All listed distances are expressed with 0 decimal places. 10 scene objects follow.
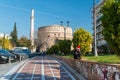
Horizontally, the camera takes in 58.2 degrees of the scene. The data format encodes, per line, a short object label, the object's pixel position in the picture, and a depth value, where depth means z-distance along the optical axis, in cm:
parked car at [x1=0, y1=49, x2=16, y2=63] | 1087
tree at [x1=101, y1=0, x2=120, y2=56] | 709
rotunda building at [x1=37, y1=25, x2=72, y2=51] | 5387
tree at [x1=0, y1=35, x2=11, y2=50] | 3242
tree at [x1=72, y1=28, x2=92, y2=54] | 1611
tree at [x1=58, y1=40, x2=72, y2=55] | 2485
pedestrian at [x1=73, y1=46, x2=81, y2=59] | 884
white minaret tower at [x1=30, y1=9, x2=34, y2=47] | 5325
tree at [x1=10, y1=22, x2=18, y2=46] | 5189
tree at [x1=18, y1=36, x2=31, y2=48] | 4704
